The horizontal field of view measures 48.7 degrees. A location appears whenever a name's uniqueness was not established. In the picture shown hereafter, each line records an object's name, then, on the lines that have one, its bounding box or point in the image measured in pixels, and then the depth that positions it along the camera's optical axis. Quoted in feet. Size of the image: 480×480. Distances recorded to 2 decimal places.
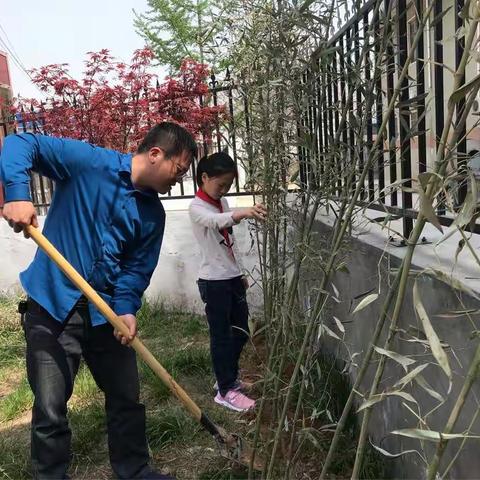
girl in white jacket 10.66
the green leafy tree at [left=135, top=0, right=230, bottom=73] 45.06
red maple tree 17.06
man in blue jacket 7.29
